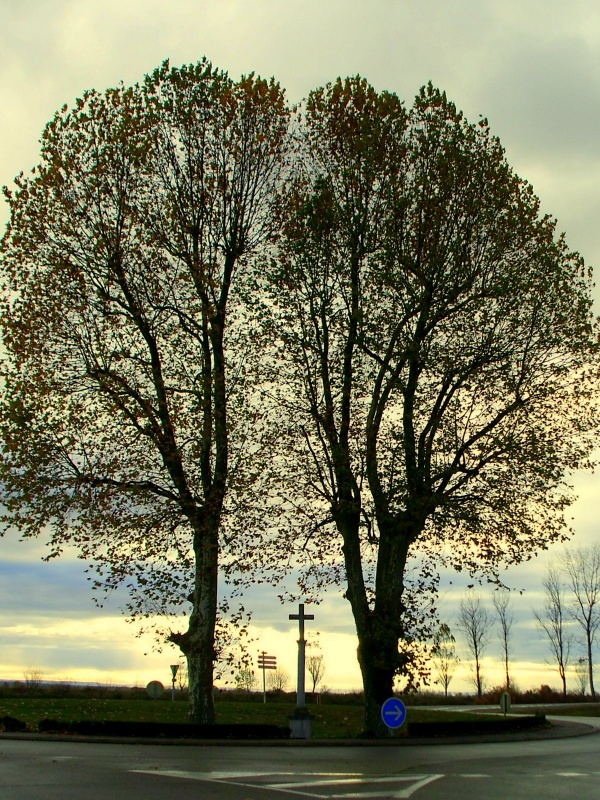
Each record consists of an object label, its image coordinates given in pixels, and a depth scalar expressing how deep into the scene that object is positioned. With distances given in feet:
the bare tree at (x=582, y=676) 268.00
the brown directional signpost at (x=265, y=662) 182.53
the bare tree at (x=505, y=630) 285.64
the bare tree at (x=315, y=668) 296.71
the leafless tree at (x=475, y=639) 284.41
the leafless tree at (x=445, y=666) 279.49
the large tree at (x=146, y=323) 94.99
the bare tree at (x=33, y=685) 177.32
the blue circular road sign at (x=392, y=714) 74.13
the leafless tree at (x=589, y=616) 250.16
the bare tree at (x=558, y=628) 265.54
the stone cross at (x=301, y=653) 91.71
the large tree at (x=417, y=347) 96.07
